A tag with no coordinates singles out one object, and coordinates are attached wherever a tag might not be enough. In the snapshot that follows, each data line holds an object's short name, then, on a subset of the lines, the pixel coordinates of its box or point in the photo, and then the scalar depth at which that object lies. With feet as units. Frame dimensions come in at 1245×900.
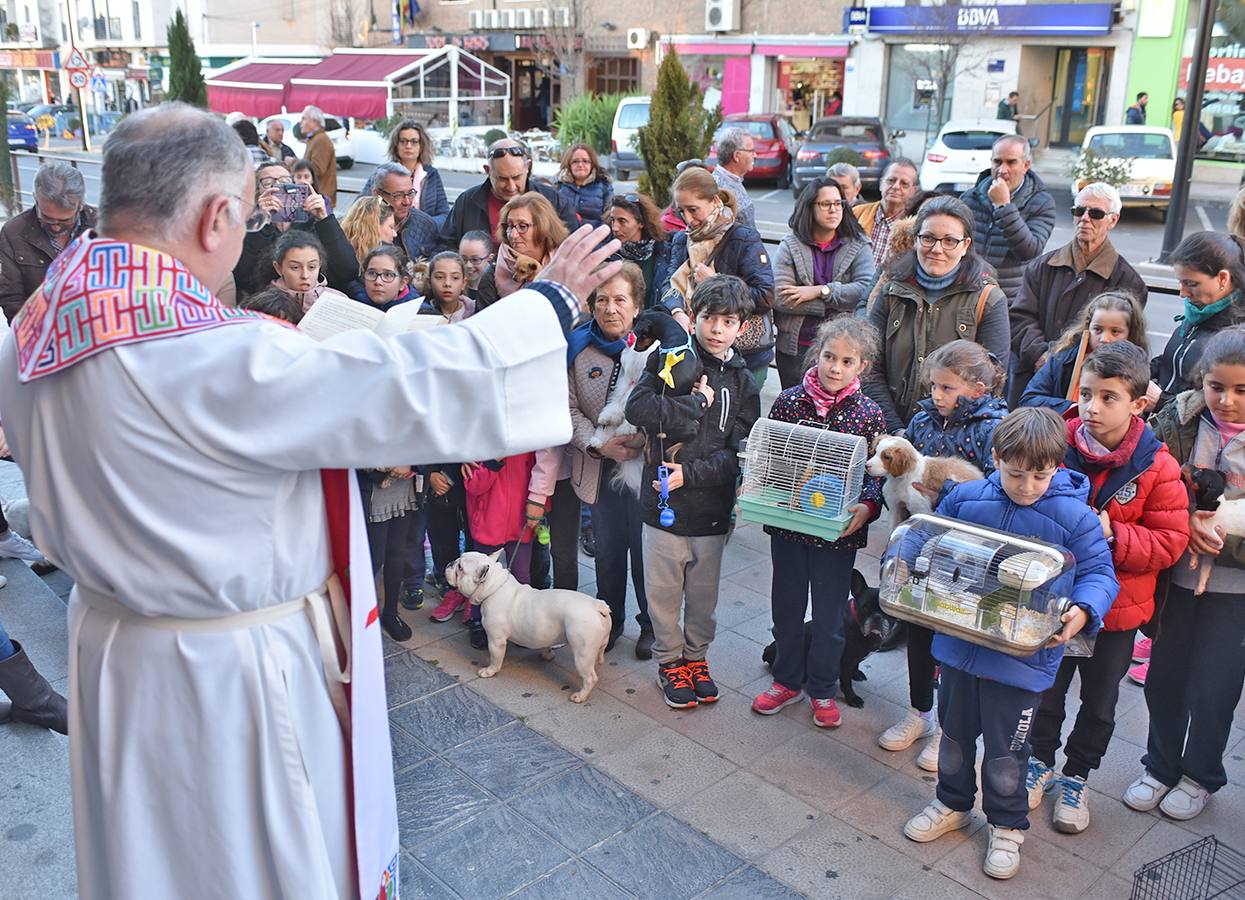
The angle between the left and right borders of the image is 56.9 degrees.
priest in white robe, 6.53
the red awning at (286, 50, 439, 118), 110.01
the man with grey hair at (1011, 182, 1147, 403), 19.31
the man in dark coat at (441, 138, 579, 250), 24.39
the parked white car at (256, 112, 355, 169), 88.34
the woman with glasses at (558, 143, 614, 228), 26.43
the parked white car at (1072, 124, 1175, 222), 65.92
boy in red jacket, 12.13
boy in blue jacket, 11.48
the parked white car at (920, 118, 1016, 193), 67.51
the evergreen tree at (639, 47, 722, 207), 34.27
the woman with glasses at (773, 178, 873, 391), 21.18
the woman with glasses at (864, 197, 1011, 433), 17.06
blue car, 117.08
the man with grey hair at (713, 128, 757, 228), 24.39
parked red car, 81.51
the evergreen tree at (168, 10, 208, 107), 83.25
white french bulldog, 15.57
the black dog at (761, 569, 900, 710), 15.66
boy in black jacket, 14.76
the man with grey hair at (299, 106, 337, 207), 34.47
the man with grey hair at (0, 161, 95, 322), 22.35
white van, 80.94
